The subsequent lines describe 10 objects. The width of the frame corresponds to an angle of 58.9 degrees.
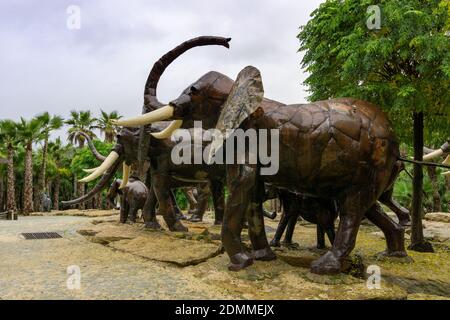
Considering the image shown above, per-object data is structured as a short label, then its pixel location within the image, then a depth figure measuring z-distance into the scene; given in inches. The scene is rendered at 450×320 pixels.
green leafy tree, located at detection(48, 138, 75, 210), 1267.5
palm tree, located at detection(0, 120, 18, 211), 840.3
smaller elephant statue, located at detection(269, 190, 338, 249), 190.4
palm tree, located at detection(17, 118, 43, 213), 861.8
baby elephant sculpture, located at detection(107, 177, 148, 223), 323.9
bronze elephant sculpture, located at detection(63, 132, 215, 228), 271.9
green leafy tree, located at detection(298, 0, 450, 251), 207.3
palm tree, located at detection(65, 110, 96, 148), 1246.3
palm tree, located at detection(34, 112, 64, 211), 936.8
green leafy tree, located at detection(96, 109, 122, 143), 1259.8
